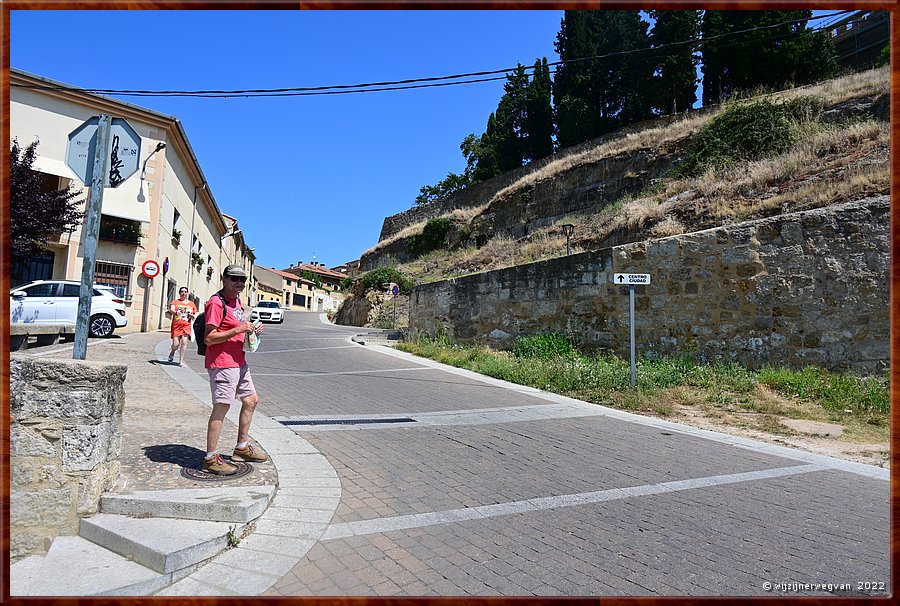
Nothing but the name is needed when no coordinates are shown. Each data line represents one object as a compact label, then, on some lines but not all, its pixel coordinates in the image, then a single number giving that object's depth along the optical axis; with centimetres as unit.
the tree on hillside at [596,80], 3741
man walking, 396
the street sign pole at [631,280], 930
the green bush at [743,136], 1739
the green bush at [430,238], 3981
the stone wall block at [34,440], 308
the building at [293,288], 7019
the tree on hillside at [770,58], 2638
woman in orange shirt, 1112
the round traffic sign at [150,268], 1930
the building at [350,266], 7809
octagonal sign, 373
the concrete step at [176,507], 326
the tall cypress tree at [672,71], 3048
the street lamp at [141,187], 1966
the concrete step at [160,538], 273
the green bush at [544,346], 1265
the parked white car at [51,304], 1367
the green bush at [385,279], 3482
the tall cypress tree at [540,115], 4266
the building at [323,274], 8925
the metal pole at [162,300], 2240
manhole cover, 384
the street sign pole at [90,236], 345
